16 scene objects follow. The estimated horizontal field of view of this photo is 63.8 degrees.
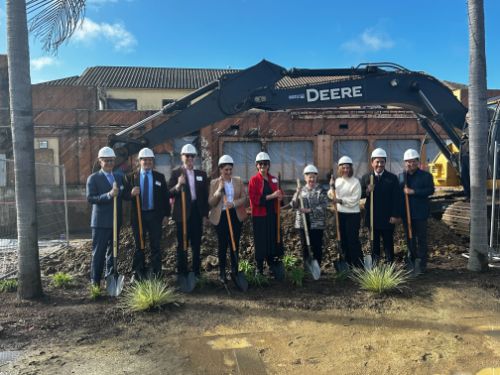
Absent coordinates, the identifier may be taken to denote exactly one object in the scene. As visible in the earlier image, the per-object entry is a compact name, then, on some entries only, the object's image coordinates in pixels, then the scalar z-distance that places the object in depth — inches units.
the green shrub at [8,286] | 221.5
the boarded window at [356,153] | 717.9
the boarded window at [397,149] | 725.3
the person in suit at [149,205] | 216.5
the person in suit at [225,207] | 218.2
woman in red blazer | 225.1
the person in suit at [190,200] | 218.1
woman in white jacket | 231.3
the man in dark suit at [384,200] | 237.6
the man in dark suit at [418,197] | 235.8
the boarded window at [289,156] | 705.6
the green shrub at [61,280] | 230.2
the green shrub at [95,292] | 204.8
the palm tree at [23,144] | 192.2
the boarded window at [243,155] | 694.5
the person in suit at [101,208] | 212.4
